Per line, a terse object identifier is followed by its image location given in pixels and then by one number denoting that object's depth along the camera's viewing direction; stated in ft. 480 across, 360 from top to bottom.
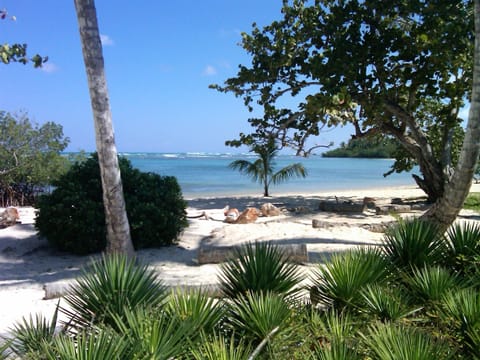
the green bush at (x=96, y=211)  23.85
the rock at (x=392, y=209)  37.11
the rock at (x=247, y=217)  33.24
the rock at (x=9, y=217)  28.68
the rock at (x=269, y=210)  37.14
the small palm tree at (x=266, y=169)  54.60
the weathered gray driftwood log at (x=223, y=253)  19.90
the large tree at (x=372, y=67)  31.45
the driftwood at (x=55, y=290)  16.16
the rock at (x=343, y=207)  38.68
